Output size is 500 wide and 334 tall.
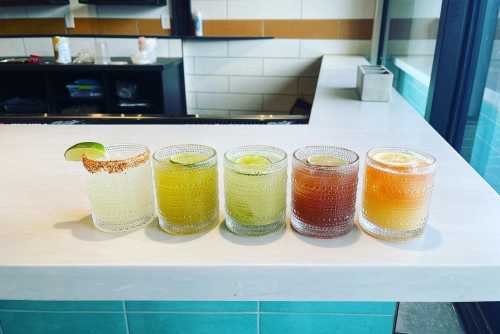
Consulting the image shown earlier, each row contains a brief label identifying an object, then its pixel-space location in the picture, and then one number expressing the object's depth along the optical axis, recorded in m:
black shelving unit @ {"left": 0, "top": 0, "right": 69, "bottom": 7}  4.19
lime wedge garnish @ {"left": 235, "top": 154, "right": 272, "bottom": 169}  0.74
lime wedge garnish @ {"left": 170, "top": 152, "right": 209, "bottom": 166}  0.76
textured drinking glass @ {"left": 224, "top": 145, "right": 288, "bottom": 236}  0.74
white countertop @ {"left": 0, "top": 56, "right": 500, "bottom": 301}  0.67
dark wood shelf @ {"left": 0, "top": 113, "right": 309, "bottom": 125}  1.74
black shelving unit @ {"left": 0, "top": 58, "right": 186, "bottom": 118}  3.75
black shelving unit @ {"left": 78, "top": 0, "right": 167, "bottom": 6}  4.09
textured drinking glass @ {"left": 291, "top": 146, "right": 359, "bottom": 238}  0.73
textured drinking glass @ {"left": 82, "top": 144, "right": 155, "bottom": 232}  0.76
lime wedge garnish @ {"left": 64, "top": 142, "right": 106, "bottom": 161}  0.78
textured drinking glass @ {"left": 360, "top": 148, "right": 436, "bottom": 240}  0.72
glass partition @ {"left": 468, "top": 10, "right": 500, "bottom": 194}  1.77
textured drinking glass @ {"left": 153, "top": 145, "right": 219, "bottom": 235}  0.75
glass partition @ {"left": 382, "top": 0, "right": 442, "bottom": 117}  2.33
